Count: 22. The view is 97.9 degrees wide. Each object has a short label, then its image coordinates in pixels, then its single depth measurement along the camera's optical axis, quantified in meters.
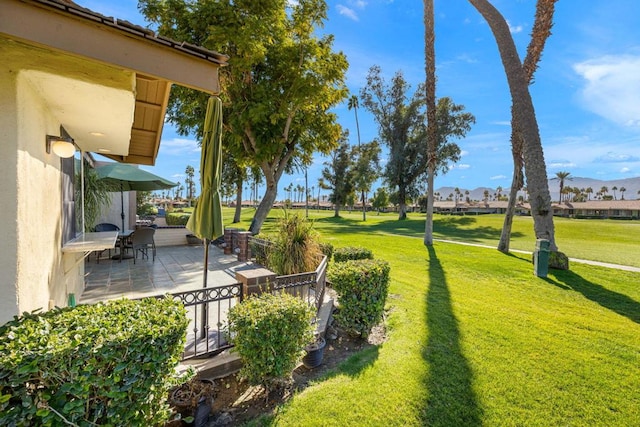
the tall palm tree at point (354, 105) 41.62
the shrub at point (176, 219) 19.66
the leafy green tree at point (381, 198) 54.52
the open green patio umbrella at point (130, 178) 8.46
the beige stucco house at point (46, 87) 2.02
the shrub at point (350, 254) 7.09
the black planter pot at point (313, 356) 3.93
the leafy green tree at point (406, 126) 30.55
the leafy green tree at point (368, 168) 35.31
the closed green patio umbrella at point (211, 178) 3.78
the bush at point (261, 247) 7.86
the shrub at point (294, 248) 6.45
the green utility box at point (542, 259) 8.64
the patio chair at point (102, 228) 8.84
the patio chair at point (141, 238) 8.45
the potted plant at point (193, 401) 2.80
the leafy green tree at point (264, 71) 11.59
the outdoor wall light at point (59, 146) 3.13
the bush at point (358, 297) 4.54
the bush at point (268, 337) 3.12
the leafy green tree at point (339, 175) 40.59
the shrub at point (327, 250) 8.39
